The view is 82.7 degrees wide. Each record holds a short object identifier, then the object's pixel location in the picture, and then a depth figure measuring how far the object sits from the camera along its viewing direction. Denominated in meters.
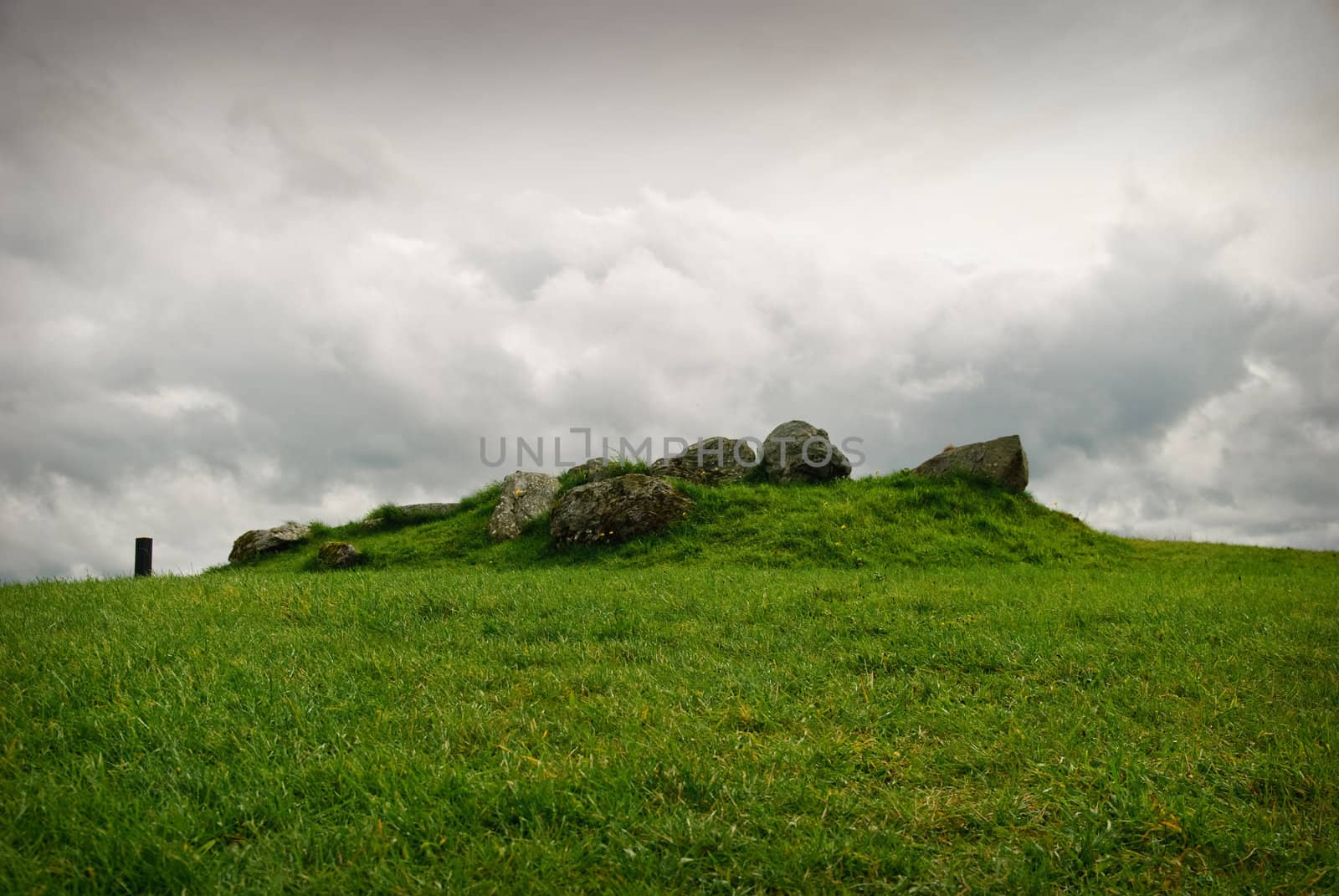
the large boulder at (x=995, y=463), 21.30
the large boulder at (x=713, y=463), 22.64
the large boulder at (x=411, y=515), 25.86
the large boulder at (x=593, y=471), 22.11
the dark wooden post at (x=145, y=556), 21.50
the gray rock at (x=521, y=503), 21.62
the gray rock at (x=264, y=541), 25.02
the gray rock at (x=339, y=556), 20.52
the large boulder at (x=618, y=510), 18.70
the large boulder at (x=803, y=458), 22.80
